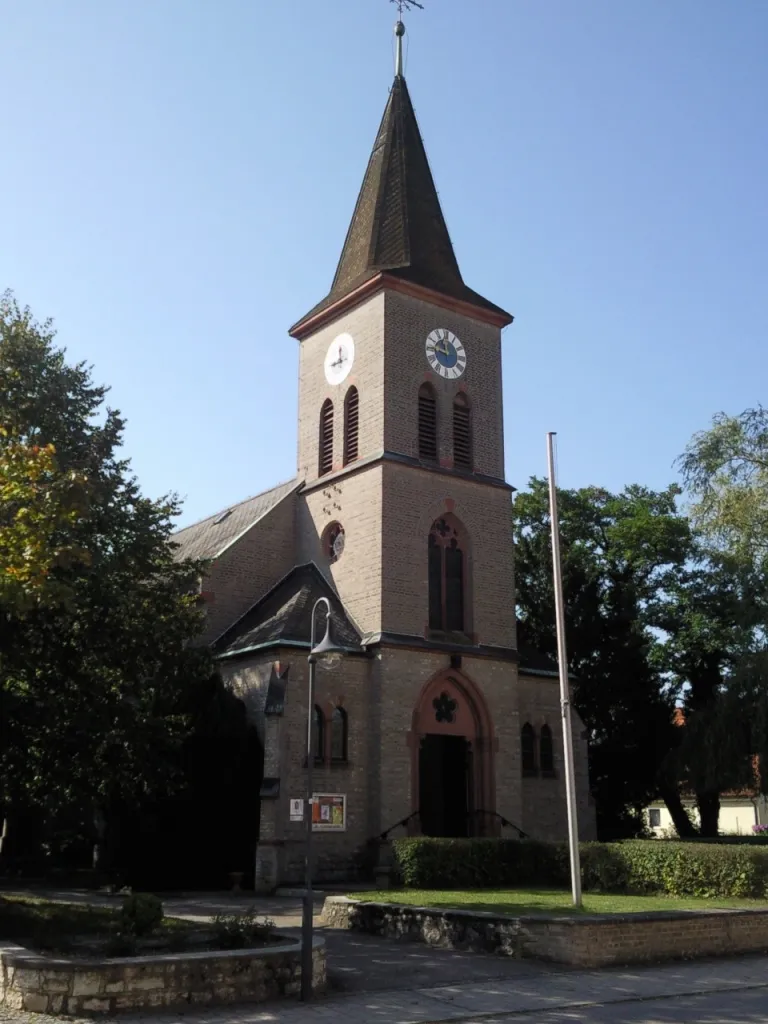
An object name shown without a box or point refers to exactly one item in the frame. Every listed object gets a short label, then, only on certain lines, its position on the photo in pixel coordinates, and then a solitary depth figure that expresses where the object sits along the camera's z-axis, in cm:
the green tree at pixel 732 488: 3155
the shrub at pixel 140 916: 1313
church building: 2705
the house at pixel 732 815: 5803
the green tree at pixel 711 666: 3083
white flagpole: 1825
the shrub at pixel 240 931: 1300
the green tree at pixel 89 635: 1936
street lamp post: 1240
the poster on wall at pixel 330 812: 2619
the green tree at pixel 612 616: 3778
